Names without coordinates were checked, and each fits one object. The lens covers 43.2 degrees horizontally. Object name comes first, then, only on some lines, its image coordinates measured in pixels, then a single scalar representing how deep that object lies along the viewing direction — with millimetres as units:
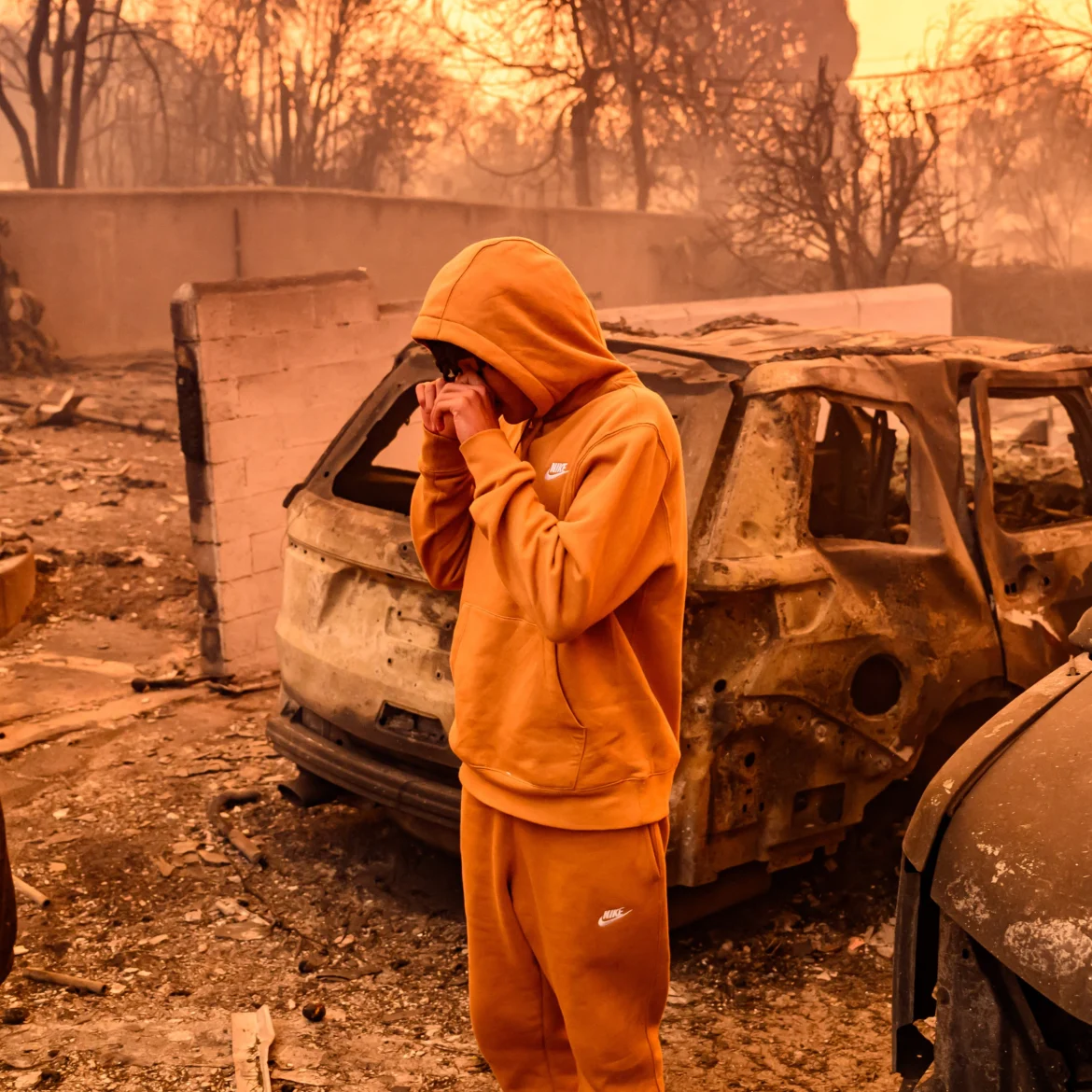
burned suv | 3822
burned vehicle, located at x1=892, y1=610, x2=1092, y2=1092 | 2209
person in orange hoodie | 2252
